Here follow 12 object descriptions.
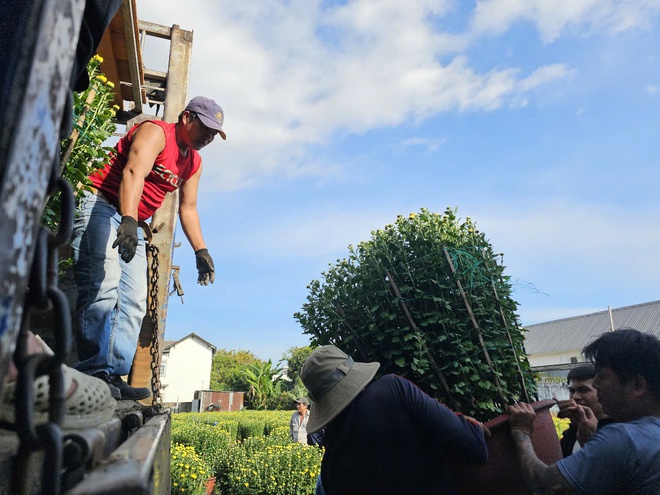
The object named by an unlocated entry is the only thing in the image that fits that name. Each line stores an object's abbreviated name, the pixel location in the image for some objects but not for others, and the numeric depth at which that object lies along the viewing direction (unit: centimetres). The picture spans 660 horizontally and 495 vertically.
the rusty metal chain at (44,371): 75
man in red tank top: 253
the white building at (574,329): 4772
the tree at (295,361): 5131
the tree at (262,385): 4166
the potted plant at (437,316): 308
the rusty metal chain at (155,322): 279
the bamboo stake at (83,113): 326
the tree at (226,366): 6488
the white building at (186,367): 6231
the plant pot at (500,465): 240
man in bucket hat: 234
